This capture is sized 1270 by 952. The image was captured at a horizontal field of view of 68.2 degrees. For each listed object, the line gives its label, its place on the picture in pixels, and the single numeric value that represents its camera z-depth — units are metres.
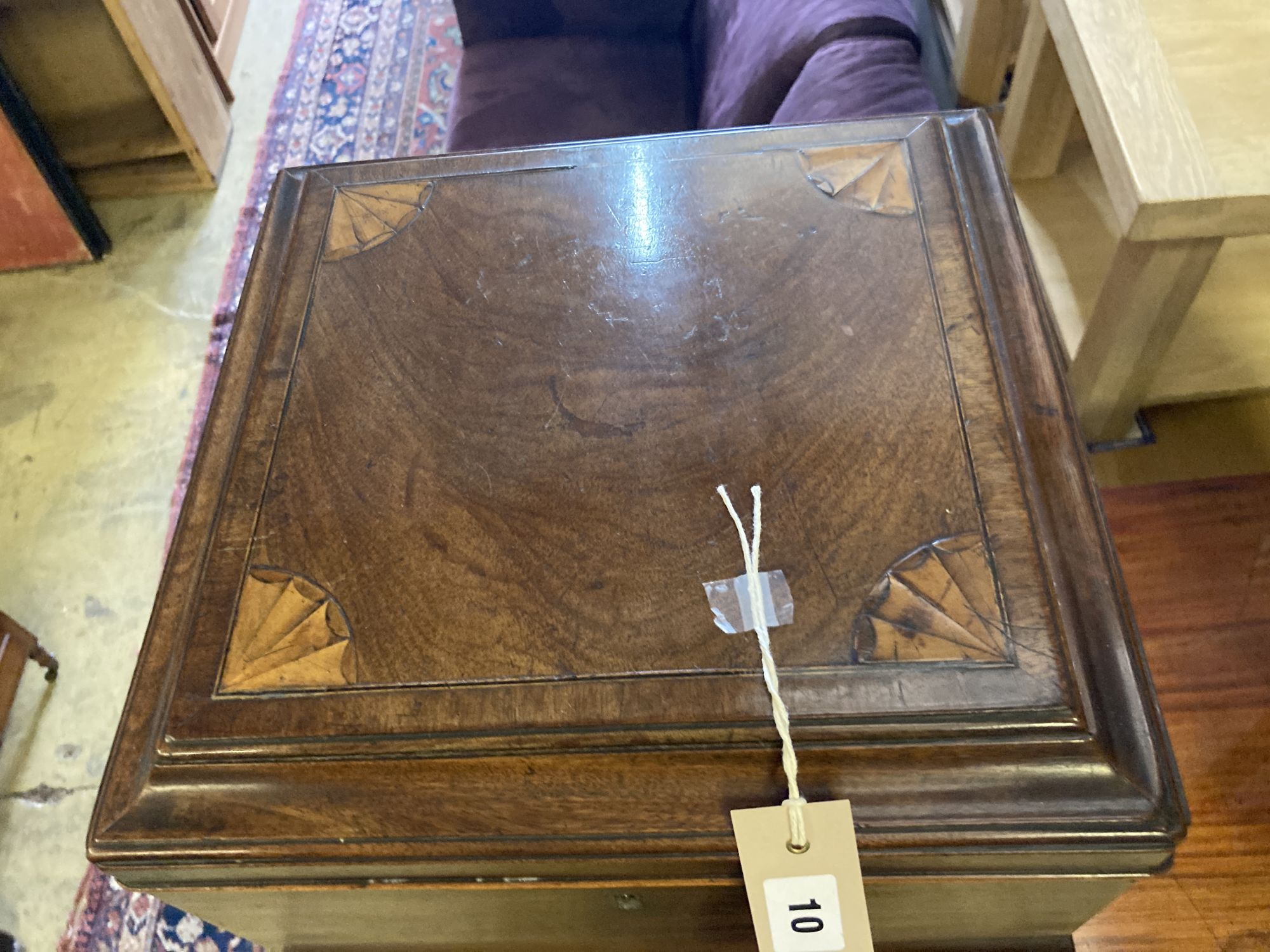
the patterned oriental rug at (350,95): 1.97
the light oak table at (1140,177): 0.79
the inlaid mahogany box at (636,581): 0.54
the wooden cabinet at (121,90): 1.85
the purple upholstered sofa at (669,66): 1.00
